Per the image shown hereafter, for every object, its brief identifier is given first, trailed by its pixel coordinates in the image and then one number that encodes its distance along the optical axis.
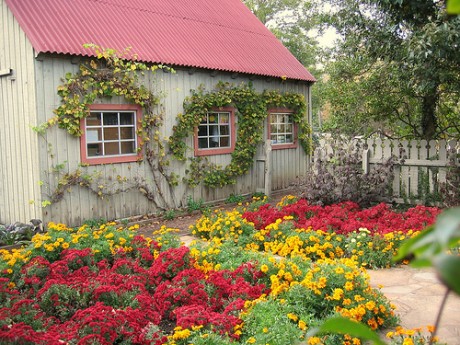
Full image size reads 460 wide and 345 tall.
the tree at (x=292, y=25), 33.31
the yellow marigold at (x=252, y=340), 3.42
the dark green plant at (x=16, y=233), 7.72
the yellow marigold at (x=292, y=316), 3.75
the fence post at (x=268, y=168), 11.83
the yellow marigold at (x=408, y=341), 3.04
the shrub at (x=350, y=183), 8.77
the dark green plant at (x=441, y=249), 0.45
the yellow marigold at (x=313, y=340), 3.33
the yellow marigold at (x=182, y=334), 3.53
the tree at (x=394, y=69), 7.34
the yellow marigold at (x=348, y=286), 4.02
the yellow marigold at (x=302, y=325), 3.60
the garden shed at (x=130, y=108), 8.30
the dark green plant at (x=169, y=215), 9.87
